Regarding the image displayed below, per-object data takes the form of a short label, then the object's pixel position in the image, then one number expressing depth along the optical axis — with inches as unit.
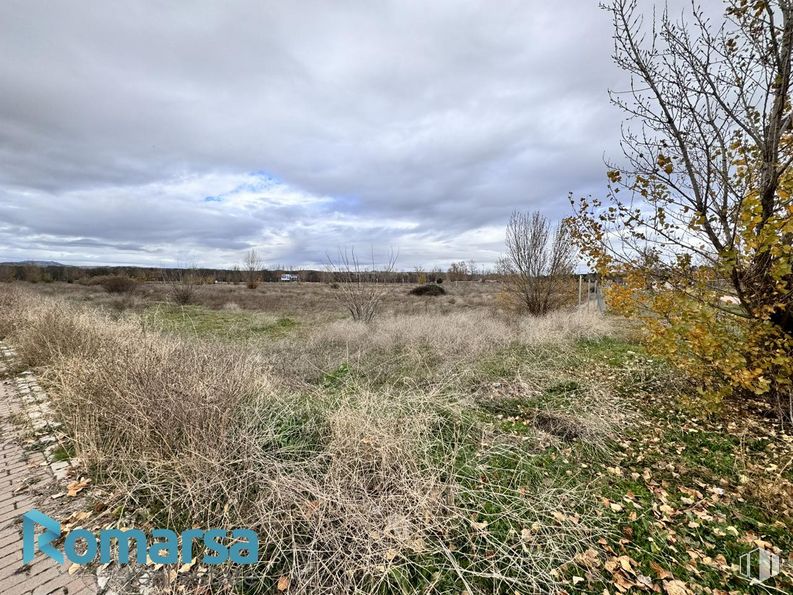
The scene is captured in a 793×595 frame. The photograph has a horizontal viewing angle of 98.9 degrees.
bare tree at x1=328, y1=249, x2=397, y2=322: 503.2
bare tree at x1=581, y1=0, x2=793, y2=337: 132.7
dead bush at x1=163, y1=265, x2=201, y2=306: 878.4
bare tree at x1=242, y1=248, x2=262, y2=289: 1567.7
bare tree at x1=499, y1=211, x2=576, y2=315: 522.9
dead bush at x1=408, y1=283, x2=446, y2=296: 1315.2
